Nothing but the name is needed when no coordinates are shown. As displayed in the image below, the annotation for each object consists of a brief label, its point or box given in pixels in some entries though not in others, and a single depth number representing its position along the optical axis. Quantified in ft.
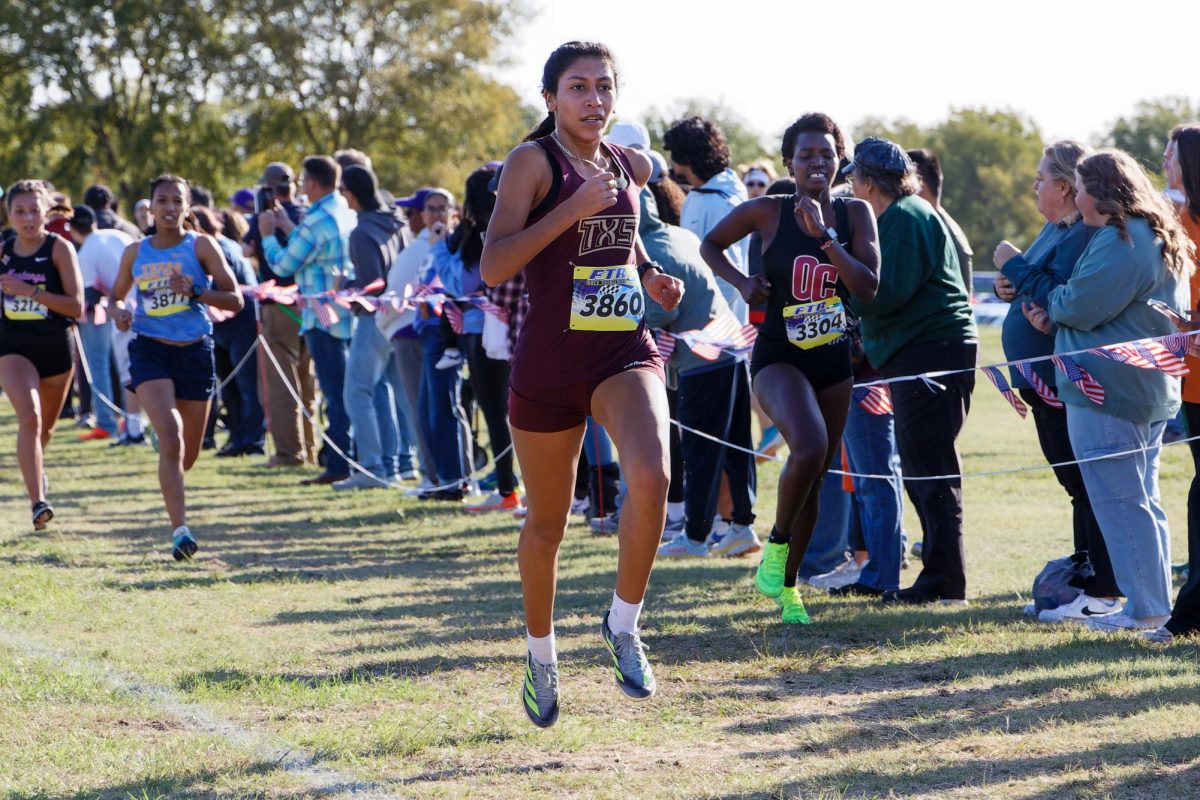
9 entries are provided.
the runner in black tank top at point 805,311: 38.94
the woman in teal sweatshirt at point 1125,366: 37.87
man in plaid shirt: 76.18
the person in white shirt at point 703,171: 54.76
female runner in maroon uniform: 28.30
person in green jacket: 42.68
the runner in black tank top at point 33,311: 58.01
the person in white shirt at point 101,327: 91.78
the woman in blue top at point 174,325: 52.33
